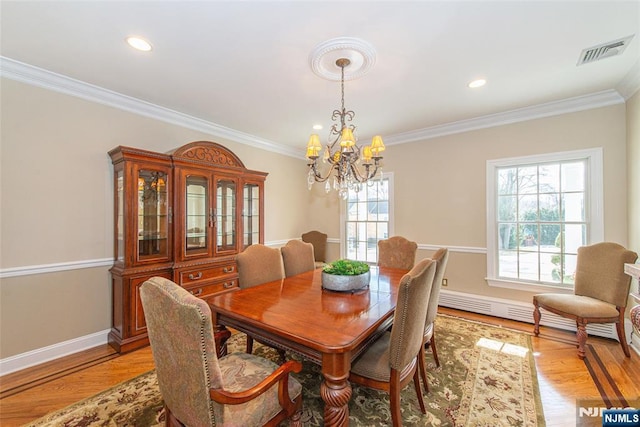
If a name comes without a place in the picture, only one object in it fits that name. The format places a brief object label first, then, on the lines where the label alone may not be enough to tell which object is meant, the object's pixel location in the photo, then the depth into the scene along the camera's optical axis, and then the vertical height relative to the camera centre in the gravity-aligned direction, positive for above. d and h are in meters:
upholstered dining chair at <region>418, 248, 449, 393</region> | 1.90 -0.66
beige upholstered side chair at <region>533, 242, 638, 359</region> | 2.42 -0.82
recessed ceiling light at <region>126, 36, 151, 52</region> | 1.91 +1.29
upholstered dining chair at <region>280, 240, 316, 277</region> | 2.78 -0.48
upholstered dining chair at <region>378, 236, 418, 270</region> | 3.08 -0.48
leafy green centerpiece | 2.00 -0.49
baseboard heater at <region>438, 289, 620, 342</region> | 2.81 -1.24
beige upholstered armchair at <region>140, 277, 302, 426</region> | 1.03 -0.69
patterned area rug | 1.70 -1.34
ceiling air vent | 1.97 +1.31
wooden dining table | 1.28 -0.62
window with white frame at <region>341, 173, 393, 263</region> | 4.42 -0.10
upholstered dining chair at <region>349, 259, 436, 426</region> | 1.39 -0.76
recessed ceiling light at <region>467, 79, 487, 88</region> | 2.54 +1.30
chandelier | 2.14 +0.48
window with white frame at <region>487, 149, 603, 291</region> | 2.98 -0.03
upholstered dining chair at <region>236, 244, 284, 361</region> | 2.26 -0.49
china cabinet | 2.64 -0.11
